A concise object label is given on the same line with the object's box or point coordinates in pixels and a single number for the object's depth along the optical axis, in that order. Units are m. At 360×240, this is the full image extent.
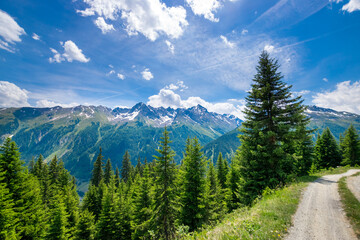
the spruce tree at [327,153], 37.91
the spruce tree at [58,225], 19.95
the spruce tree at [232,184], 25.67
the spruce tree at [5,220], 13.30
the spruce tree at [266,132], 13.44
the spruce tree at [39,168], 38.30
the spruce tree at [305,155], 29.18
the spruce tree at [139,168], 60.15
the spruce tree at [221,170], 36.28
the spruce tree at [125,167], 63.09
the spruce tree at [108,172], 52.46
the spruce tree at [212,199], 17.52
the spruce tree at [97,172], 49.03
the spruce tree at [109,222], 25.52
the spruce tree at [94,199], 35.69
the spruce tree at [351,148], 34.28
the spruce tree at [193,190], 17.02
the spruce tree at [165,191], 17.41
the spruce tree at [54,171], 40.65
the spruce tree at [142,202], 21.91
